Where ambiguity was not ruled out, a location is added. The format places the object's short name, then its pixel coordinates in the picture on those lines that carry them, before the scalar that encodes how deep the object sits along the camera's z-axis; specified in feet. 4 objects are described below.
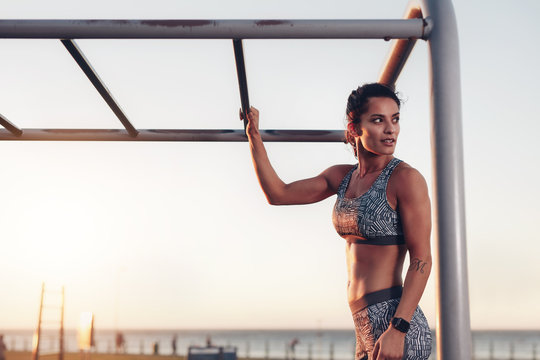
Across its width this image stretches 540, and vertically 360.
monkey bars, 6.54
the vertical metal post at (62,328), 54.13
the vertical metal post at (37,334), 52.70
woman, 6.59
